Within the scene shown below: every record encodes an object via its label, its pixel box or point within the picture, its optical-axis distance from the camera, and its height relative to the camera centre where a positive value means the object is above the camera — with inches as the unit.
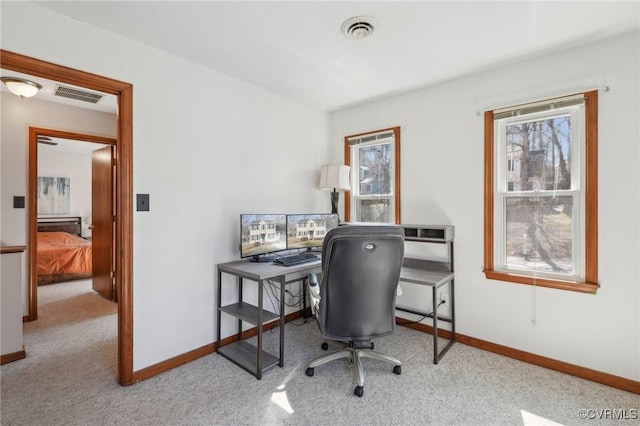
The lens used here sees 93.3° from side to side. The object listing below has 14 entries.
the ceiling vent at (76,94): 114.7 +45.9
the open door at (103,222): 152.8 -6.6
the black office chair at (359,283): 73.4 -18.3
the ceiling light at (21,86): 104.9 +43.8
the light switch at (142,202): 83.7 +2.2
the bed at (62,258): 177.0 -29.2
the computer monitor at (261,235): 99.3 -8.5
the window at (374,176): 126.3 +15.5
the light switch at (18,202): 122.7 +3.1
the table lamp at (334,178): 128.6 +14.4
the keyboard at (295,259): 97.9 -16.3
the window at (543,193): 85.1 +5.7
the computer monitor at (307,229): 113.7 -7.1
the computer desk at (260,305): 87.1 -30.8
